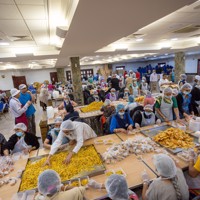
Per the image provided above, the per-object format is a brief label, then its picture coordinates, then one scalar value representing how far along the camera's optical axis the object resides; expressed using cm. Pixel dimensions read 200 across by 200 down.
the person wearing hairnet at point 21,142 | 245
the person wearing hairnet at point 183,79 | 613
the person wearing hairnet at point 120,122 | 288
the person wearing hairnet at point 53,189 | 131
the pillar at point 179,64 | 912
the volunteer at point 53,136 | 247
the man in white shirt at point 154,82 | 1037
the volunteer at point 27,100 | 397
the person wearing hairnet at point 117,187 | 124
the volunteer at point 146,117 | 304
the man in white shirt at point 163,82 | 722
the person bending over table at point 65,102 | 457
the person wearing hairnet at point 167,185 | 136
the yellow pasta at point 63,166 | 170
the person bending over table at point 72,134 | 213
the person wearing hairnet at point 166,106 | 320
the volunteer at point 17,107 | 361
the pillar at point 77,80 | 707
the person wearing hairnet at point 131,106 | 385
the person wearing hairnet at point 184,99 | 354
